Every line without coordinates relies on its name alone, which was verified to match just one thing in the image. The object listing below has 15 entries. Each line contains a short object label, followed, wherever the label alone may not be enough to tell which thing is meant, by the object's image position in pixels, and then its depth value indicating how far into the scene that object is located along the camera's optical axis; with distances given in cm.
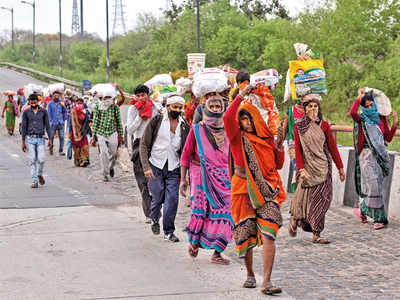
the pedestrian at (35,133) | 1375
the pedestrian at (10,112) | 2879
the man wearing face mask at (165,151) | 848
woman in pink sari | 736
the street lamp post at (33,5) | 7911
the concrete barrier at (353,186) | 959
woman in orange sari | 611
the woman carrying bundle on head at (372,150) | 920
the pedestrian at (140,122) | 960
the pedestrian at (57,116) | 2075
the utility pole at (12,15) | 9231
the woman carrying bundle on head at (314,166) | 816
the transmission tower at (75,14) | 10131
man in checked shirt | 1423
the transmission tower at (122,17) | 9474
